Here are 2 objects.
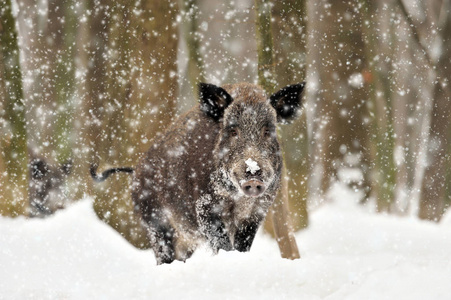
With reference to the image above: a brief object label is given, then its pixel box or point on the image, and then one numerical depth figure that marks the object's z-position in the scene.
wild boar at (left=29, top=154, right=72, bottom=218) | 18.94
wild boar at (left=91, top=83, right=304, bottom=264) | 10.80
